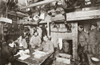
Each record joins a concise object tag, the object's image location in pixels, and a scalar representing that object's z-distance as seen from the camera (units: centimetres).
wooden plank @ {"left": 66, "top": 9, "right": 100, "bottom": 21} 329
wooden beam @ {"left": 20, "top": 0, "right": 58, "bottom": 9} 341
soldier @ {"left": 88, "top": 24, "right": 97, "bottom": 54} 401
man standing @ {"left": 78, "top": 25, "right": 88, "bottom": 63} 422
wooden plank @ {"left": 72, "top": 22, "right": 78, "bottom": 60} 409
